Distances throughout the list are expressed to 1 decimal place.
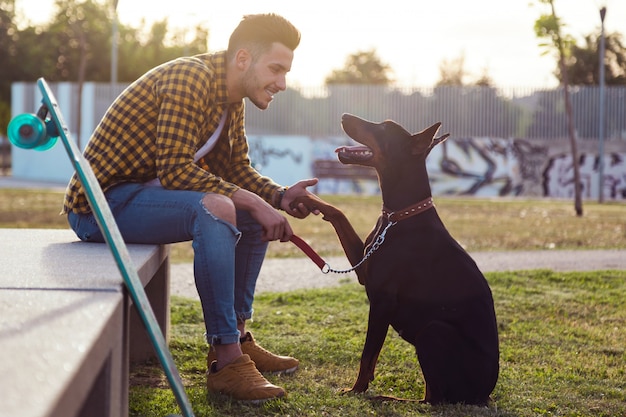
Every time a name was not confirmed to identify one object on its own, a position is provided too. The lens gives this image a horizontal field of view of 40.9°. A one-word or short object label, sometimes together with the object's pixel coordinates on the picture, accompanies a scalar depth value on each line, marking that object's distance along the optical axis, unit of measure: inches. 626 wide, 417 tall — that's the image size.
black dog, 140.3
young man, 141.7
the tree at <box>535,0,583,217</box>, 689.6
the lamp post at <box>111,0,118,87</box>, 1474.3
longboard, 101.4
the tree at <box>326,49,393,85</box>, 2842.0
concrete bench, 65.5
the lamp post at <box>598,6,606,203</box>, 1198.9
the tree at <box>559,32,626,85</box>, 1841.8
